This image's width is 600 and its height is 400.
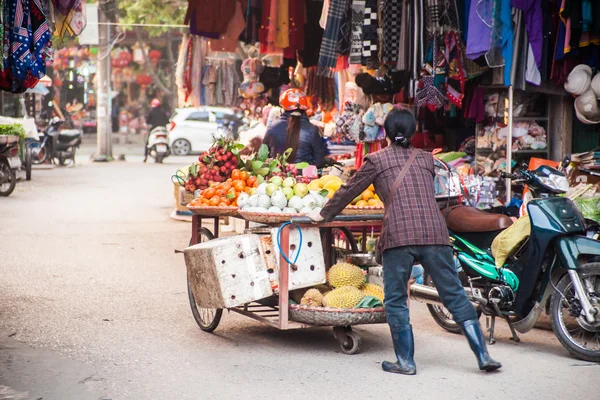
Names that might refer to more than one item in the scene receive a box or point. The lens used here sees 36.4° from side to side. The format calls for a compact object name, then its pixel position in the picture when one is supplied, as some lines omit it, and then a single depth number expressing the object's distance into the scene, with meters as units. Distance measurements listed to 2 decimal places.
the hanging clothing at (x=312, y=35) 13.05
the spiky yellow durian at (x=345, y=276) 6.69
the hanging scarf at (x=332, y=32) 10.95
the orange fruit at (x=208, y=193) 7.47
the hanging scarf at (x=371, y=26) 10.69
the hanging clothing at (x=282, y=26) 12.59
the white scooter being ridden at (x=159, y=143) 28.45
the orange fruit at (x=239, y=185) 7.54
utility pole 26.48
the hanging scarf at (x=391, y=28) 10.46
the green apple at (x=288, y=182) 7.01
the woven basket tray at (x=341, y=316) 6.28
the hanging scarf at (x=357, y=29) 10.80
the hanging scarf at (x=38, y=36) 7.52
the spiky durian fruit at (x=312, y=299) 6.54
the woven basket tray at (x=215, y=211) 7.03
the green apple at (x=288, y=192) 6.84
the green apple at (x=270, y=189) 6.80
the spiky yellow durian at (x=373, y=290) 6.67
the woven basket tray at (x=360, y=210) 6.71
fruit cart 6.30
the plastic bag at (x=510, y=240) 6.70
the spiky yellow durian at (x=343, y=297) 6.42
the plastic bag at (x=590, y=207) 7.70
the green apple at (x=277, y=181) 7.10
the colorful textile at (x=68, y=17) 8.11
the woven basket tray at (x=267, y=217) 6.42
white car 30.97
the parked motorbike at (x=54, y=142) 25.95
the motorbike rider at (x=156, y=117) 32.19
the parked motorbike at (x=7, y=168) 17.52
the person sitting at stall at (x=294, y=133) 9.57
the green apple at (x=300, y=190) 6.84
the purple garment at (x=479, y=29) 9.39
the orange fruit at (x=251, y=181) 7.82
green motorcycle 6.21
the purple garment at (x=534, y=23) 9.21
